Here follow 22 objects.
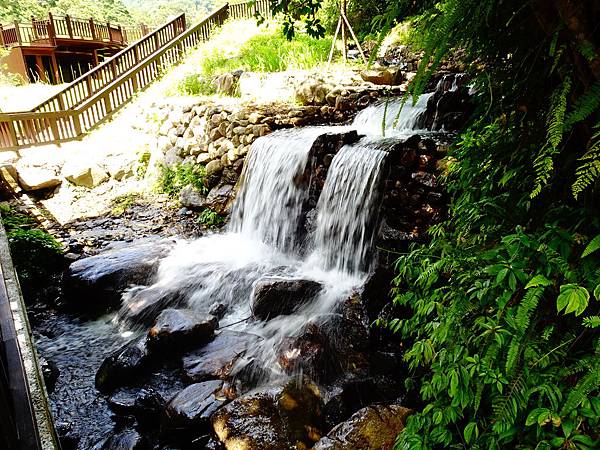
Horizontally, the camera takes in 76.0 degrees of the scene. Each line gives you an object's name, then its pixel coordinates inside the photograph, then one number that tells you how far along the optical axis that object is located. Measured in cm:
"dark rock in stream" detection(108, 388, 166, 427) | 430
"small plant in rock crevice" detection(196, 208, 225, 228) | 909
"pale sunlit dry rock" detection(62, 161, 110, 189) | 1130
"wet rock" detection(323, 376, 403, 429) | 385
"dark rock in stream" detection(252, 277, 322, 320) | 572
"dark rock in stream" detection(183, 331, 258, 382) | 462
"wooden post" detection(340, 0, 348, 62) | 1115
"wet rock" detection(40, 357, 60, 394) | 486
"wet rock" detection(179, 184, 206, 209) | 970
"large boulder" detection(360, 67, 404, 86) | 979
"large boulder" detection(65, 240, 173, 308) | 660
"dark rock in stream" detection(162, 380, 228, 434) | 384
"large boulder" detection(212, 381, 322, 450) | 329
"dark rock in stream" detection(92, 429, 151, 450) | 385
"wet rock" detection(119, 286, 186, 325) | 604
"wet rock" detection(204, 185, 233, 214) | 923
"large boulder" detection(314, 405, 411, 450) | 295
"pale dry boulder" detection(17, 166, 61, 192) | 1063
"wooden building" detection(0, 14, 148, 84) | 2136
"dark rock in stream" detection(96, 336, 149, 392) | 477
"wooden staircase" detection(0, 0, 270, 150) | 1176
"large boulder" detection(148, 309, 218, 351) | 507
